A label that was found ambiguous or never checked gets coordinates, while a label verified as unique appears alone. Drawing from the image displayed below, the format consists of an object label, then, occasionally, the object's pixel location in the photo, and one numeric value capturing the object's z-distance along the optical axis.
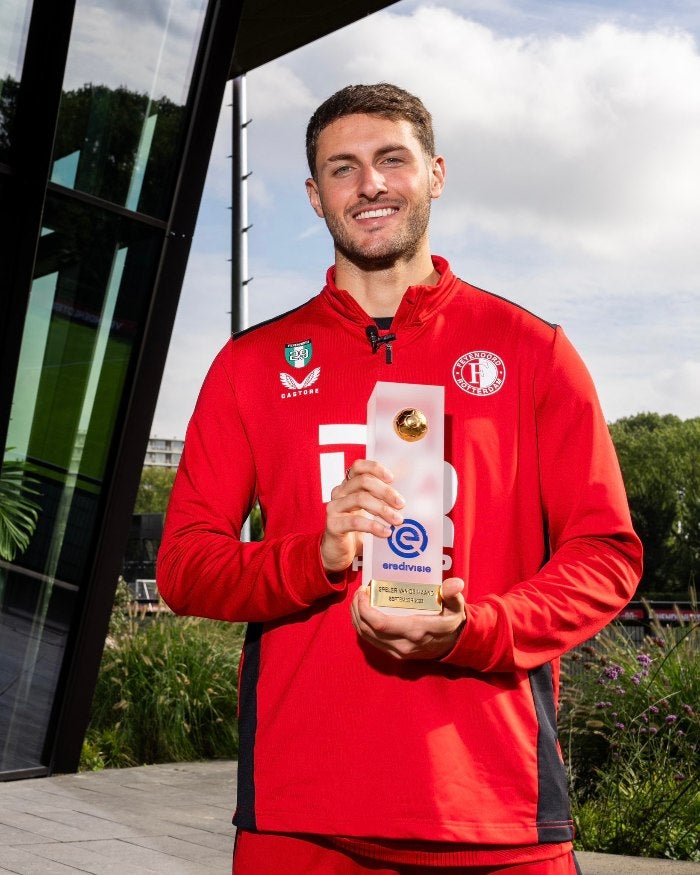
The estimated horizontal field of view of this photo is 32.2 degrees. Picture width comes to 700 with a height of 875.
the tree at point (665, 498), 57.09
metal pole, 18.45
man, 1.95
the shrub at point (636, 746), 6.21
